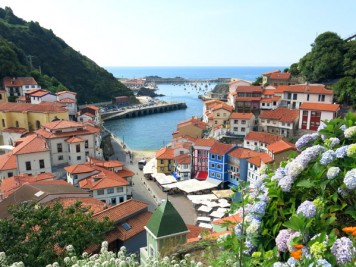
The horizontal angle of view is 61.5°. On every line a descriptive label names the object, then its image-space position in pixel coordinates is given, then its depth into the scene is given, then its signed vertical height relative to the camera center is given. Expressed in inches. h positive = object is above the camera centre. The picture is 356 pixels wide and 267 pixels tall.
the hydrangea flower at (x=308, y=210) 110.3 -51.0
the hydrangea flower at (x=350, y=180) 109.3 -39.7
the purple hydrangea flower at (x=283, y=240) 113.2 -63.2
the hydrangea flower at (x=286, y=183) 126.8 -47.4
